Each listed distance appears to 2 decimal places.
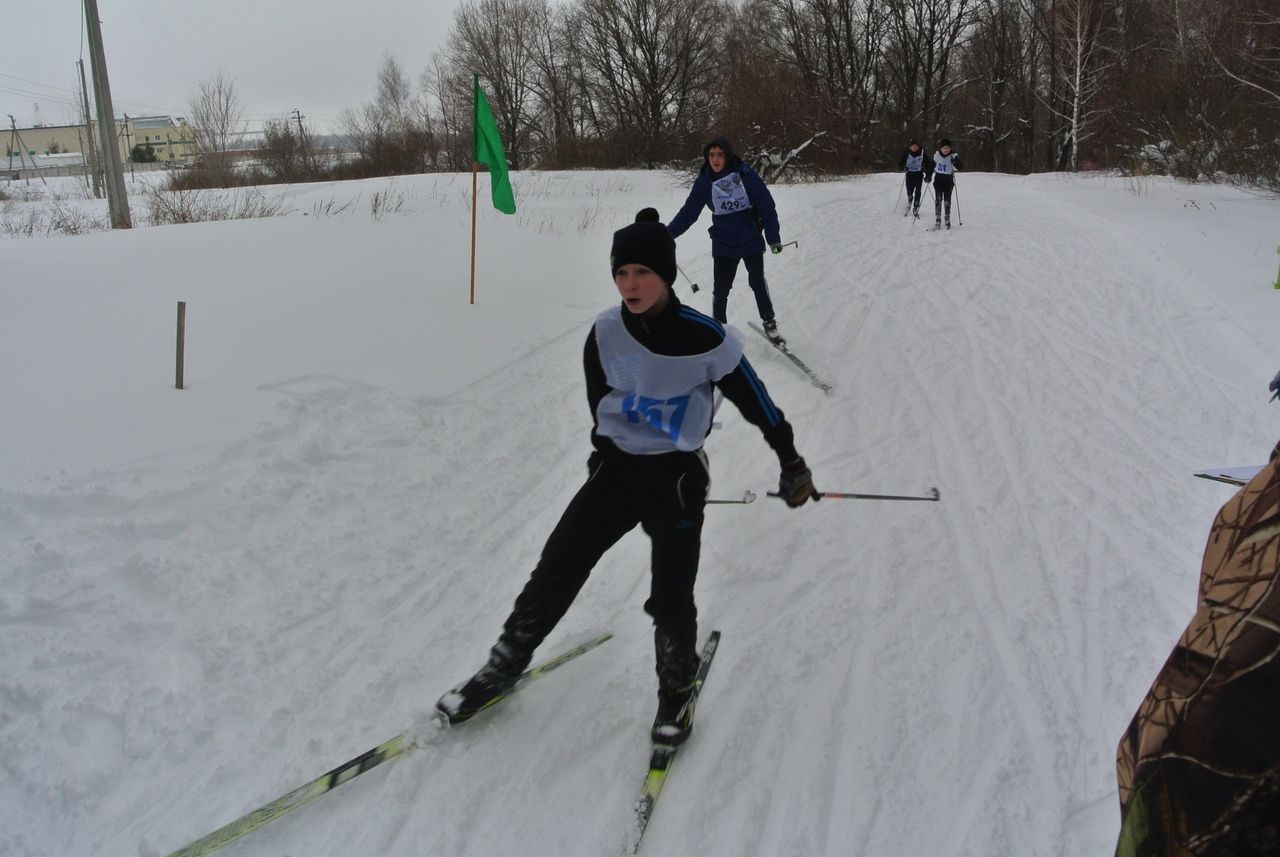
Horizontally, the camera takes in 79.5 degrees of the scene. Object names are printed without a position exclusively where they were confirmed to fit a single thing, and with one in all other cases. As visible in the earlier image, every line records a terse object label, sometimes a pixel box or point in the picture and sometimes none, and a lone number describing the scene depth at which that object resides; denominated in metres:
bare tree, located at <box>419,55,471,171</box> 37.44
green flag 8.27
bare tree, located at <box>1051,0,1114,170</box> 33.28
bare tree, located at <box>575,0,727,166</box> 41.53
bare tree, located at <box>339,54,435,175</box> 34.66
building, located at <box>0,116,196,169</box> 81.93
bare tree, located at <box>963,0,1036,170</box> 41.78
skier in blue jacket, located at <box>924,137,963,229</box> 14.51
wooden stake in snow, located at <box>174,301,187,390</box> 5.27
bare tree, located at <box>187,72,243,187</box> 32.66
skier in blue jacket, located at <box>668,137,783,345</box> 7.04
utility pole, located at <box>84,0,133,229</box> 12.06
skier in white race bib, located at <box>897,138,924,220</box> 16.48
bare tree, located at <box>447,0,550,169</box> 42.22
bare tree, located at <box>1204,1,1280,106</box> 17.42
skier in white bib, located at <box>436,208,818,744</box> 2.74
